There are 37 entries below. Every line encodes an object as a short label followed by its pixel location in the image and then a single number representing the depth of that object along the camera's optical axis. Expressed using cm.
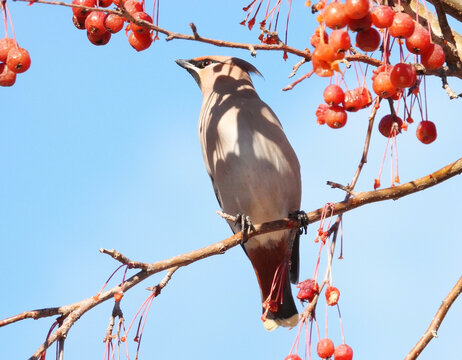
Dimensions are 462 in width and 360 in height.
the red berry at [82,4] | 495
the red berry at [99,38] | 503
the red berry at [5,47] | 466
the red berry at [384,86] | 405
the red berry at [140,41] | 487
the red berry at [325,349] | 446
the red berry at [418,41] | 388
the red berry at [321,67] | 389
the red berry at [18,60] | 455
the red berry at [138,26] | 468
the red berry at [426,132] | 512
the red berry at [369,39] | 385
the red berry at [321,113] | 472
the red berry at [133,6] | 480
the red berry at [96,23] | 493
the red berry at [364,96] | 474
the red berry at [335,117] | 459
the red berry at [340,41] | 375
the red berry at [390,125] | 518
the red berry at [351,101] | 466
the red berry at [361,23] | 372
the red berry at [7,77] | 462
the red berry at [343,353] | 443
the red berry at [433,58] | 406
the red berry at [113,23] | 482
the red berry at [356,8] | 360
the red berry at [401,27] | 376
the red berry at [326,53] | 380
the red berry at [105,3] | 501
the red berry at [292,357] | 449
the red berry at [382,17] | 367
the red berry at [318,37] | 395
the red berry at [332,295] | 453
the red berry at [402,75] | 391
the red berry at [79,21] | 524
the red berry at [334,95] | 454
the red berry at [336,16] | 367
